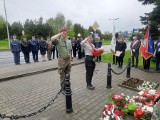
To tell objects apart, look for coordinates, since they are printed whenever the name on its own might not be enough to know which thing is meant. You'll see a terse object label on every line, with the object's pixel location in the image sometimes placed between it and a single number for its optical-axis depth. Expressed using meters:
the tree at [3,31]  42.09
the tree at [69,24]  63.22
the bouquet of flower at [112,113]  3.31
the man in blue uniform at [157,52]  9.59
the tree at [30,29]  44.11
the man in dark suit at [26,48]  12.61
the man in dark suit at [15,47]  11.44
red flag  9.77
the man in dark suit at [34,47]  13.39
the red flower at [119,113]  3.36
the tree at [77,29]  64.43
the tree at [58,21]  57.41
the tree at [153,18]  10.83
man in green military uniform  5.53
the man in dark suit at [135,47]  11.06
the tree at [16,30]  44.12
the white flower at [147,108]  3.18
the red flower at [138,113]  3.16
